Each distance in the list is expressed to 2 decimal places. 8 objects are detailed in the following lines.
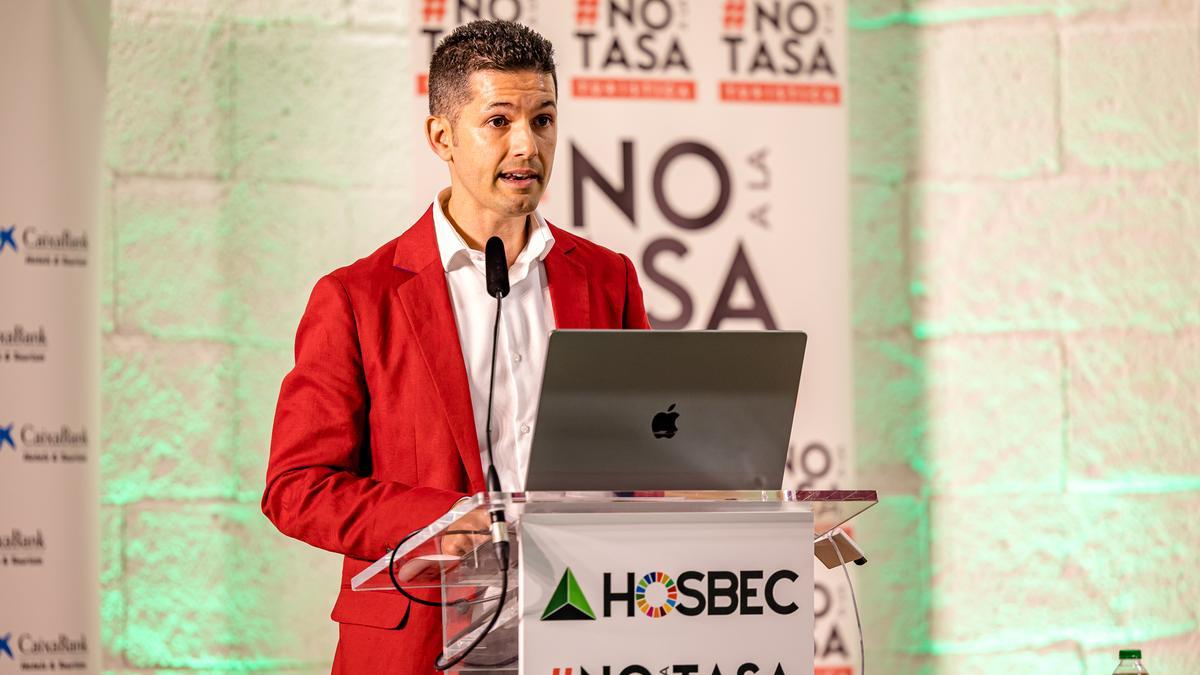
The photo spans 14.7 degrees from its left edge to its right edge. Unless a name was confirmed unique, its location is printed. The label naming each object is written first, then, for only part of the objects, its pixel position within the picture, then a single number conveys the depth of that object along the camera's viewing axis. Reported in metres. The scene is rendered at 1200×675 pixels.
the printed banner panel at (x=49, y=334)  7.41
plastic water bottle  7.60
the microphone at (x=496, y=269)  6.40
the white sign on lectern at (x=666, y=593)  6.07
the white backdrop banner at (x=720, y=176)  8.01
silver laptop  6.08
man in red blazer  6.65
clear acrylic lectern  6.07
